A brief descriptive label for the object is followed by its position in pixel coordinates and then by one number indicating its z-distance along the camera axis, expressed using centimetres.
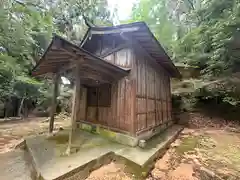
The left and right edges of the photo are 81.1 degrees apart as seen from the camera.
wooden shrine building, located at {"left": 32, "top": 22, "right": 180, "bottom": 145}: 411
